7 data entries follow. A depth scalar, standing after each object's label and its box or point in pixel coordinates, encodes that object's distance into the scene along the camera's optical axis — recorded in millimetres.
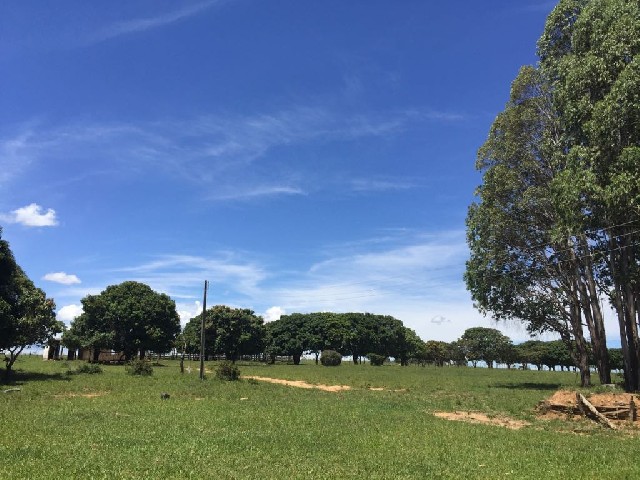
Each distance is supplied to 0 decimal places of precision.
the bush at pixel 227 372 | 44394
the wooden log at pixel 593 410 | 21688
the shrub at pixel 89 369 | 47469
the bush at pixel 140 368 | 47469
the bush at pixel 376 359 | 102688
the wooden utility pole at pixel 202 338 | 42975
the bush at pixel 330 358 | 91312
